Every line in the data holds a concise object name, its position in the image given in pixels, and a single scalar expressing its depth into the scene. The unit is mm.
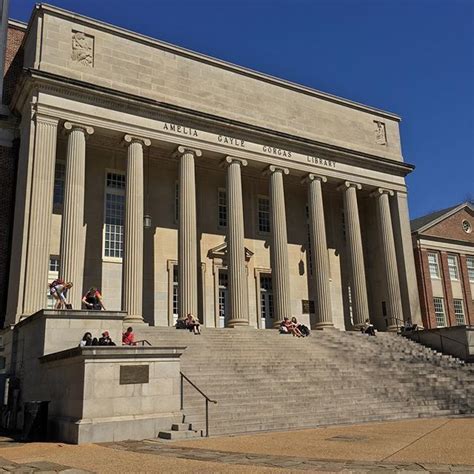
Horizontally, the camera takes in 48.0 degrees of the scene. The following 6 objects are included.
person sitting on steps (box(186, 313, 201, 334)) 21859
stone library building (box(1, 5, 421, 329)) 22516
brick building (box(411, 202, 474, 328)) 37688
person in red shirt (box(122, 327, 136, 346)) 17172
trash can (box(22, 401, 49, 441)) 12750
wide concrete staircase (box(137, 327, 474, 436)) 14633
